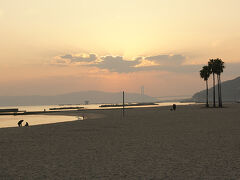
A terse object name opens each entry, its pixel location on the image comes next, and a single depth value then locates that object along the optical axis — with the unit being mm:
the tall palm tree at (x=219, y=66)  85000
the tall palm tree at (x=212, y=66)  85625
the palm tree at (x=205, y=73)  90044
